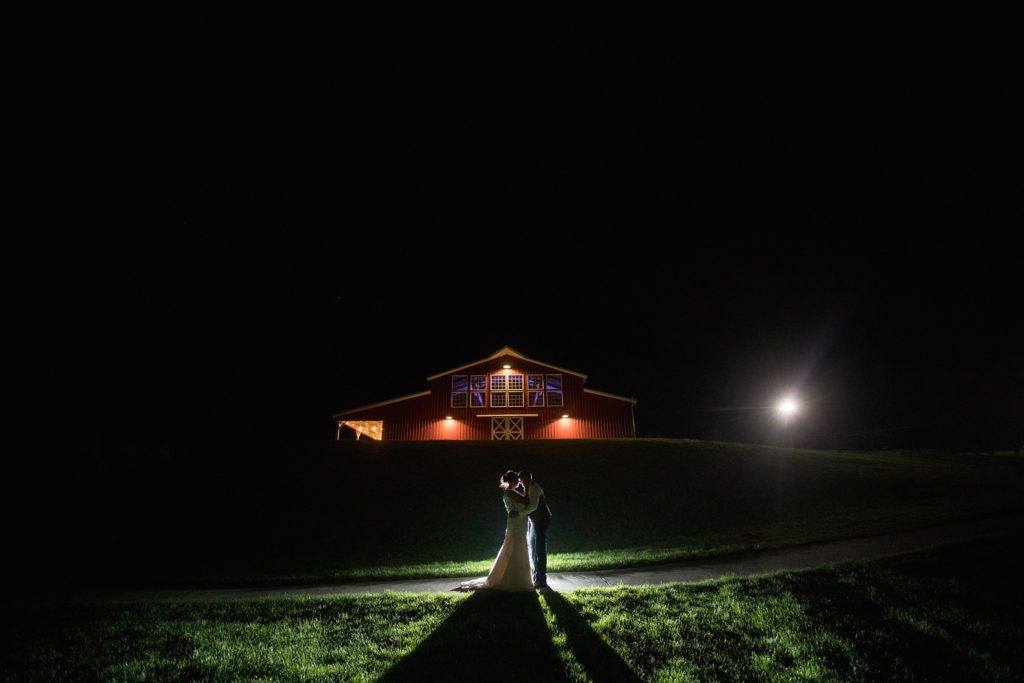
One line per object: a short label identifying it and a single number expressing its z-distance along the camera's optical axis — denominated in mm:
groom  8148
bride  7727
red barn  30688
